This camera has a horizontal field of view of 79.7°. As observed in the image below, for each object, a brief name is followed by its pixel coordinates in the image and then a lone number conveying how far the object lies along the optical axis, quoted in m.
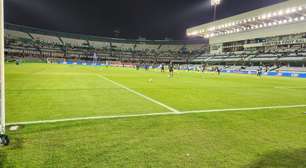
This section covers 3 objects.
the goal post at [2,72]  3.35
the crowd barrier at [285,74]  35.33
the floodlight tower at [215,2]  44.01
